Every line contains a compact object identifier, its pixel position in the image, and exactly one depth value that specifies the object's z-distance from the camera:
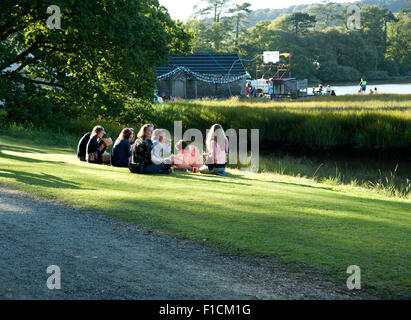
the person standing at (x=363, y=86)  53.42
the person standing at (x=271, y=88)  53.88
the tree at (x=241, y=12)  111.00
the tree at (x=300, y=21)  102.25
